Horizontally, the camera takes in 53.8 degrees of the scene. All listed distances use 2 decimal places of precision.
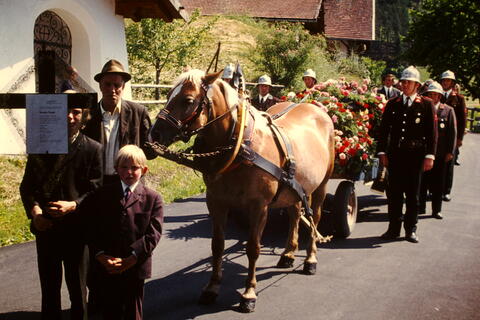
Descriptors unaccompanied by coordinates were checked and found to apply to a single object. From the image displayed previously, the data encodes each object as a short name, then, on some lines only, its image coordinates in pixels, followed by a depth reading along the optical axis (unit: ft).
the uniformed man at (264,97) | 27.12
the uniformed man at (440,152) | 25.54
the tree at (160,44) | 50.24
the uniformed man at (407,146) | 20.53
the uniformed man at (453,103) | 29.96
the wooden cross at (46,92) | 8.78
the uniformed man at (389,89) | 35.22
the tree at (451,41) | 100.12
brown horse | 12.16
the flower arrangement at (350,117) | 20.83
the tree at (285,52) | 67.00
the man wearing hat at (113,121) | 11.96
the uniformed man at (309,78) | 26.76
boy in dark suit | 10.03
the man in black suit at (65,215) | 10.14
